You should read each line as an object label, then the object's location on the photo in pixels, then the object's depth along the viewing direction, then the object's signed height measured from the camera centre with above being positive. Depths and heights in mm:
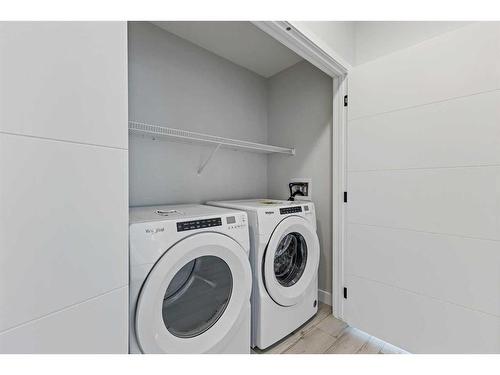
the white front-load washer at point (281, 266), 1360 -585
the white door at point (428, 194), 1085 -56
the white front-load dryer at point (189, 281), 886 -479
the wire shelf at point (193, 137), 1385 +348
